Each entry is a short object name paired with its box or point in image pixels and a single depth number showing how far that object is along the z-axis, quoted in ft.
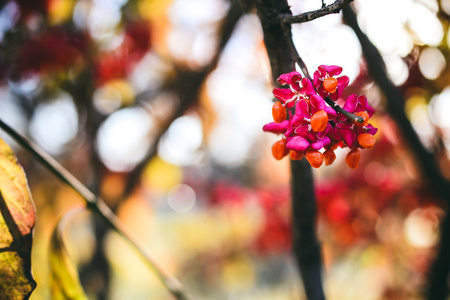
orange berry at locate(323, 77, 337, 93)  0.97
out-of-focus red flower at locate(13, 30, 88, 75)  4.05
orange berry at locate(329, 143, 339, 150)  1.01
